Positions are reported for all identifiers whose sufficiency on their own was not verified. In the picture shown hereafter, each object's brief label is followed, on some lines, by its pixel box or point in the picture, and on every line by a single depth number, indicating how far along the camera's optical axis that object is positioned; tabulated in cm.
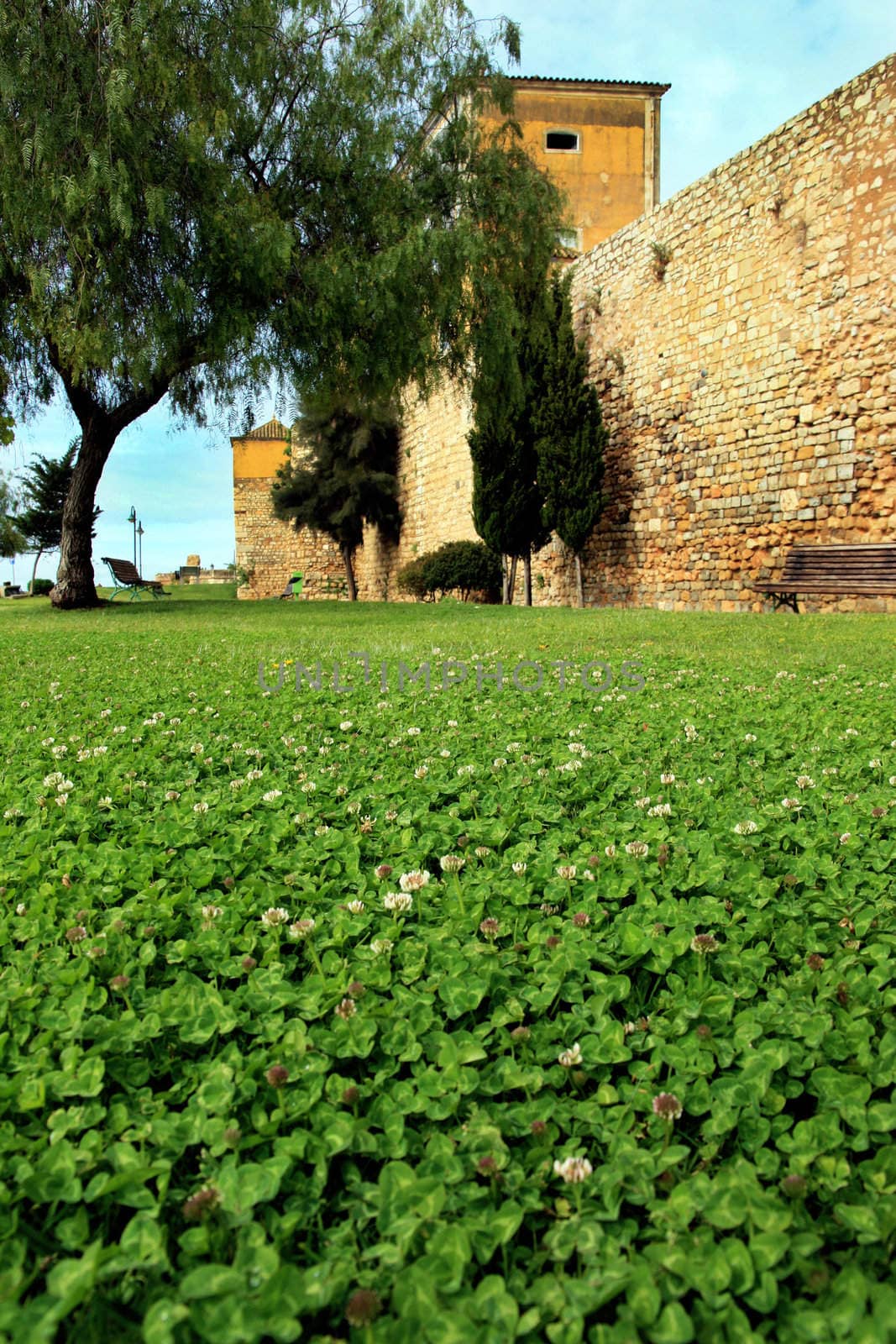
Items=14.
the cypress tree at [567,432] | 1455
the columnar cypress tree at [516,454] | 1477
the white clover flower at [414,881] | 192
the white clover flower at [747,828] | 224
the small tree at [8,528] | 4175
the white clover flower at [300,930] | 168
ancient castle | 1041
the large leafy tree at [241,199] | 1086
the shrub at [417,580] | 2114
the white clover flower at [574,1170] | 109
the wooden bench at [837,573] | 995
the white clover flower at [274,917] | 176
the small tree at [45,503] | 4553
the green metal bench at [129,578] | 1972
